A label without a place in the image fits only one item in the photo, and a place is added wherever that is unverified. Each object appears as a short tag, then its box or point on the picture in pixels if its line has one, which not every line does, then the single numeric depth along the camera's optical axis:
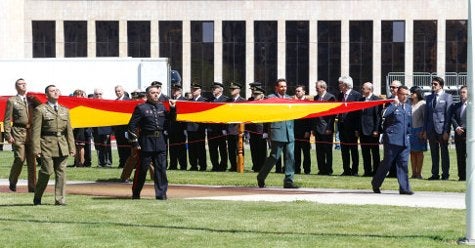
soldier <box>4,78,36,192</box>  20.34
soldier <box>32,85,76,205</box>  17.52
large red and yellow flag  23.53
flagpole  12.90
